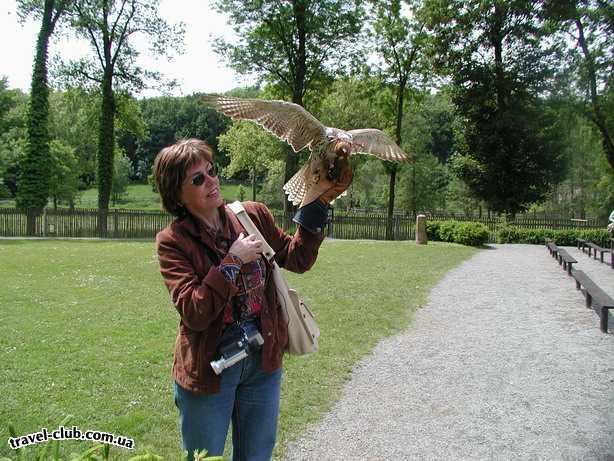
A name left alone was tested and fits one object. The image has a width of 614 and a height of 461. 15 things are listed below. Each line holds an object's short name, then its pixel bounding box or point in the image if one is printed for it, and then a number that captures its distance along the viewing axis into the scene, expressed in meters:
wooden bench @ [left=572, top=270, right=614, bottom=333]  8.31
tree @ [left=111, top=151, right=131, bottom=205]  55.84
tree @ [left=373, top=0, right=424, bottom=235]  29.03
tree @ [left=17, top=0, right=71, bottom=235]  28.19
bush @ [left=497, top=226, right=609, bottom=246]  24.72
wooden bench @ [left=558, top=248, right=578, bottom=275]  14.37
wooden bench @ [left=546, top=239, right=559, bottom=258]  18.63
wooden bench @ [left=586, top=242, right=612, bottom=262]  16.90
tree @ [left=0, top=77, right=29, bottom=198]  35.59
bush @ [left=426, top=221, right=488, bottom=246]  23.47
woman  2.00
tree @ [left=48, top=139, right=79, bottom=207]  40.31
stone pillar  23.39
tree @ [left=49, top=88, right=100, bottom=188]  49.38
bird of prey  2.55
